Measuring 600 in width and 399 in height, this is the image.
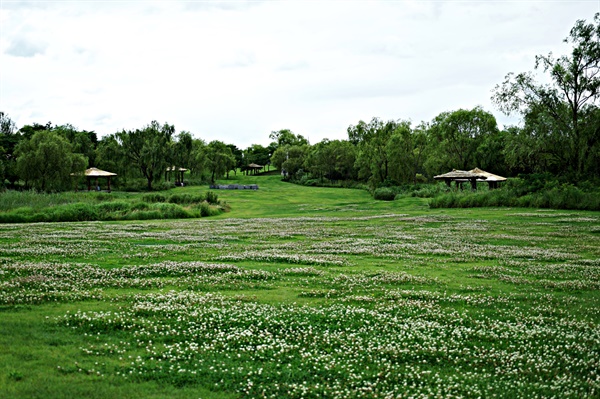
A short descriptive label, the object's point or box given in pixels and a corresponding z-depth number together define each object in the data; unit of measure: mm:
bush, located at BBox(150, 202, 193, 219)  44094
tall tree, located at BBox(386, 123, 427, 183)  85188
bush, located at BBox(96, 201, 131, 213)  42312
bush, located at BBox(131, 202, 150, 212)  44659
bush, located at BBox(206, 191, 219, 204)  56500
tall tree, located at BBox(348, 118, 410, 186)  90750
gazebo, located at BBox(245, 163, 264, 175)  157125
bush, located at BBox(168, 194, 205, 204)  54031
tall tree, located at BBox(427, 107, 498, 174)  88000
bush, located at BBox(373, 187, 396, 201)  69625
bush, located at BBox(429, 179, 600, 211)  40938
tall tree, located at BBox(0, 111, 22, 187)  69031
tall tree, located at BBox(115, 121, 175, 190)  84188
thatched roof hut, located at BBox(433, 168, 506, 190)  59250
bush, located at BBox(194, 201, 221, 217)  48312
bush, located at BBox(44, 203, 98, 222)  39219
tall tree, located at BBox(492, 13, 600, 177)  48844
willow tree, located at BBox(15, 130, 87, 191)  63125
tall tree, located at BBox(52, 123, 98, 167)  91562
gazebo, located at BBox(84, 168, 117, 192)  75288
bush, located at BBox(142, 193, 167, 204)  53409
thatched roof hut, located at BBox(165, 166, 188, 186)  99750
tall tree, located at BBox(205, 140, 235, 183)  111562
